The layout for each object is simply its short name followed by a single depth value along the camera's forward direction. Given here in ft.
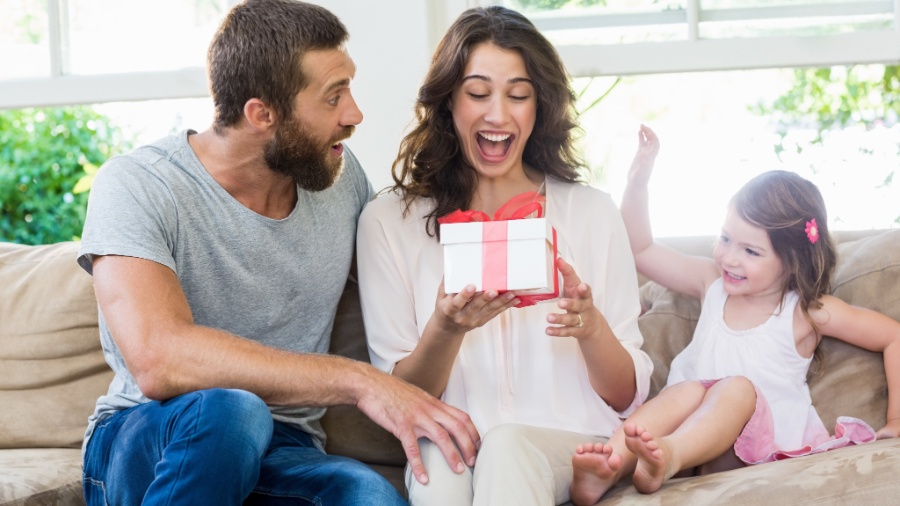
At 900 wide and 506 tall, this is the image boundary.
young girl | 6.00
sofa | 6.26
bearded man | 5.11
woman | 5.97
